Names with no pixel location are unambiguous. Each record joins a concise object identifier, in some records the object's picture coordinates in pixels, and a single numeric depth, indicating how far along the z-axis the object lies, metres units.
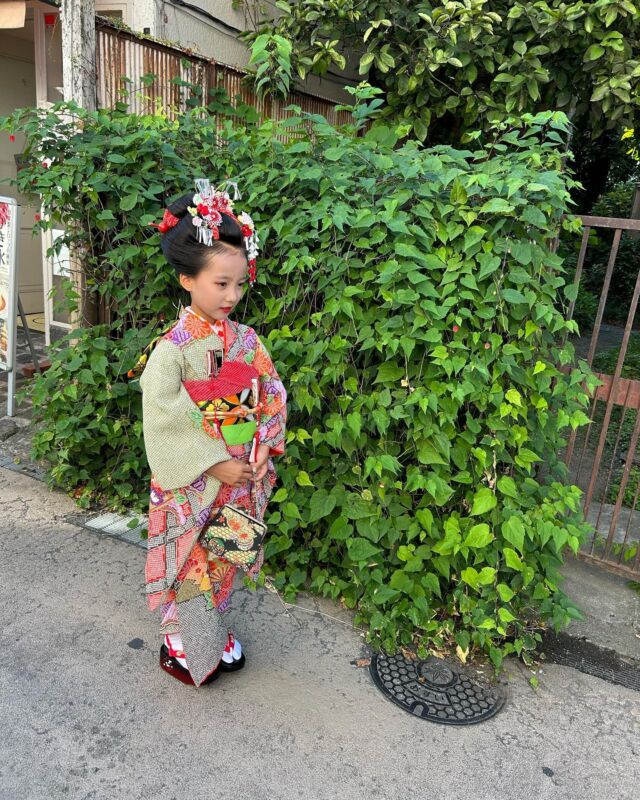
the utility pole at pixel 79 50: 3.93
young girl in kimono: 2.12
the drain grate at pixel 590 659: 2.72
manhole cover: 2.43
